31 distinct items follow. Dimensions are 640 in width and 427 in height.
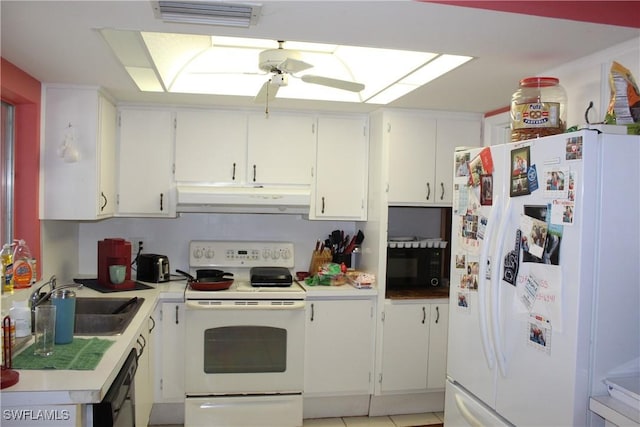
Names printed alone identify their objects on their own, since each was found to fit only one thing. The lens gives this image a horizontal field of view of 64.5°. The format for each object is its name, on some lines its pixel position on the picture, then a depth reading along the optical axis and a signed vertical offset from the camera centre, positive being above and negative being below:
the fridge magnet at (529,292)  1.81 -0.31
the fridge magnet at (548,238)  1.72 -0.10
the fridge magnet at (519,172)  1.88 +0.13
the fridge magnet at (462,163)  2.29 +0.19
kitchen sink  2.55 -0.63
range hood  3.29 +0.01
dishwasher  1.75 -0.76
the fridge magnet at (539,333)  1.77 -0.45
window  2.69 +0.11
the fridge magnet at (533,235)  1.78 -0.10
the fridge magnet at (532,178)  1.82 +0.11
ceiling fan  2.23 +0.58
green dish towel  1.84 -0.62
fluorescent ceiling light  2.47 +0.76
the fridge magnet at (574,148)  1.66 +0.20
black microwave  3.55 -0.45
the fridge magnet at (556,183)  1.70 +0.09
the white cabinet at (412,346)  3.46 -0.97
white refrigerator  1.66 -0.23
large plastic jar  2.05 +0.41
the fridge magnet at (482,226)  2.13 -0.09
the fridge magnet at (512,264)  1.90 -0.22
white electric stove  3.22 -1.01
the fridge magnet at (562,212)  1.67 -0.01
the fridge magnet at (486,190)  2.10 +0.07
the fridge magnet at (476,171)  2.17 +0.15
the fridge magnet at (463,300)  2.26 -0.43
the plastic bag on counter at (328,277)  3.52 -0.53
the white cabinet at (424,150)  3.48 +0.38
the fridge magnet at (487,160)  2.10 +0.19
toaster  3.49 -0.49
